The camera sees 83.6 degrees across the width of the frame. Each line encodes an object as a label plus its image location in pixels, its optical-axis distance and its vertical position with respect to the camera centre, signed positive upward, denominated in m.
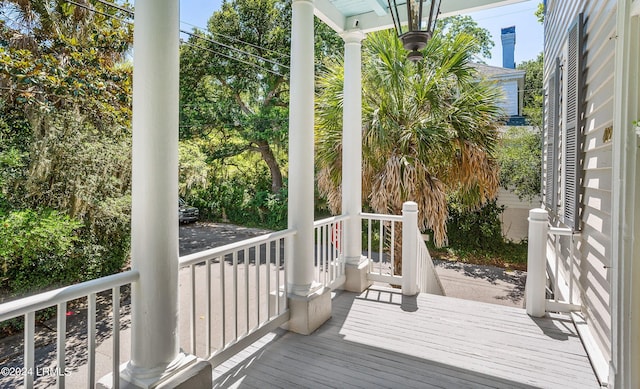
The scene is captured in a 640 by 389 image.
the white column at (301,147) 3.01 +0.35
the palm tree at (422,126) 5.02 +0.89
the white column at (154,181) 1.71 +0.03
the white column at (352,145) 4.13 +0.51
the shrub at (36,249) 5.63 -1.02
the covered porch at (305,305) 1.73 -0.87
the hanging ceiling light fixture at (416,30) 2.25 +1.01
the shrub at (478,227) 10.14 -1.09
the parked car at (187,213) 14.22 -1.03
